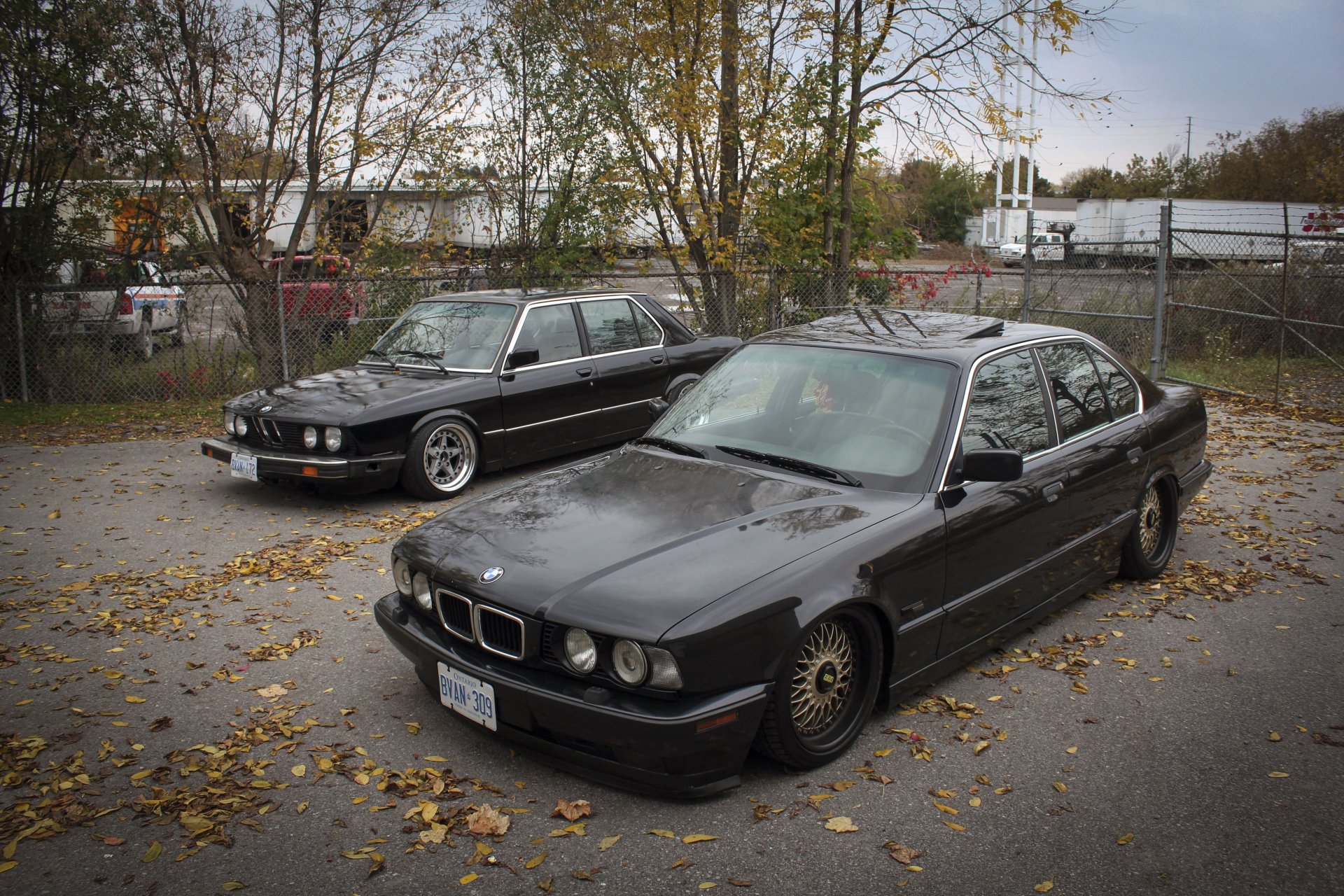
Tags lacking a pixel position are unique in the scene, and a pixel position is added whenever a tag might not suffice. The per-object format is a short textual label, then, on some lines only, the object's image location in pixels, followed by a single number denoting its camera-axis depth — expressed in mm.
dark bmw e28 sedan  7109
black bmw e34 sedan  3236
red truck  12391
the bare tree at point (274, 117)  11688
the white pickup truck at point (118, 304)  11859
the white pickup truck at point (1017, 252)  39562
